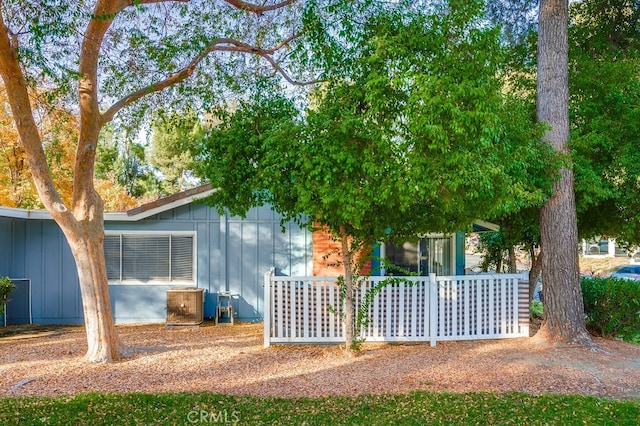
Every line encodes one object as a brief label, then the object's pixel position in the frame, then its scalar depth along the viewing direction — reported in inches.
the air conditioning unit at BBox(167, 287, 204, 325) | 382.9
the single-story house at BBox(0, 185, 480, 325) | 397.1
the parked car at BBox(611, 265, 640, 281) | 693.9
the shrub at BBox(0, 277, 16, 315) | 343.3
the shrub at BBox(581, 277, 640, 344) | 325.7
